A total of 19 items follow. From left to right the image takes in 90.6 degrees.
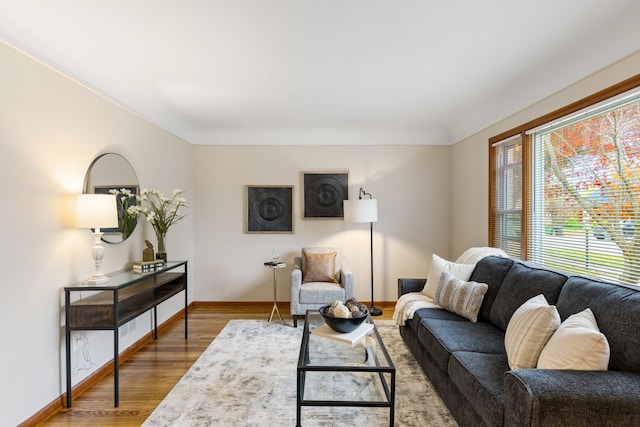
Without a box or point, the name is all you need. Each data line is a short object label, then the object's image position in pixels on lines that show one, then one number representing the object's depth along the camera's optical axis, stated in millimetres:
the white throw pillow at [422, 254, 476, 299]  3062
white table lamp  2283
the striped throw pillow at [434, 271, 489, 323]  2604
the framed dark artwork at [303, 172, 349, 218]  4688
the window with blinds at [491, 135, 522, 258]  3279
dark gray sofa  1279
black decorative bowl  2311
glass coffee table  1908
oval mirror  2609
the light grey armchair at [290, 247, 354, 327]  3771
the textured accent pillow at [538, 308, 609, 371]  1438
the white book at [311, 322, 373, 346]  2288
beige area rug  2068
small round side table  3997
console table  2266
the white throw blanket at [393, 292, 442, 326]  2907
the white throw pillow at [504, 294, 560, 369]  1679
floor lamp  4152
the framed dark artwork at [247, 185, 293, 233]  4695
